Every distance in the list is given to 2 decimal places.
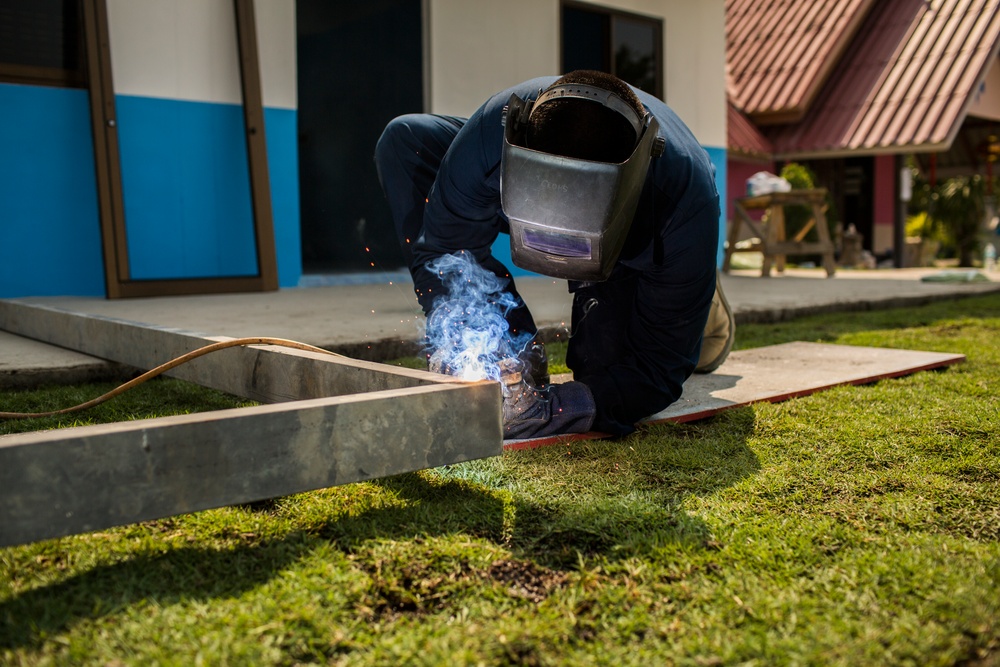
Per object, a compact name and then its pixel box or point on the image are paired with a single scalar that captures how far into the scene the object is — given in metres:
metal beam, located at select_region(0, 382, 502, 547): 1.28
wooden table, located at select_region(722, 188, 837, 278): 8.37
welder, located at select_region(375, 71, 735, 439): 1.74
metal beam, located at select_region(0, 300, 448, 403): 1.84
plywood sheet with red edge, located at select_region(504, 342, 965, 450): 2.57
